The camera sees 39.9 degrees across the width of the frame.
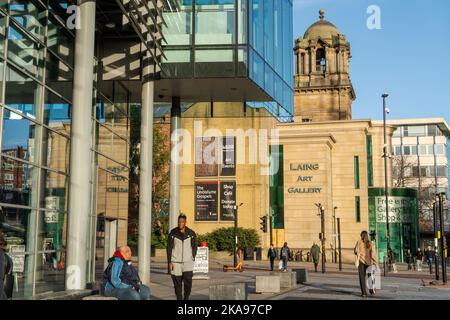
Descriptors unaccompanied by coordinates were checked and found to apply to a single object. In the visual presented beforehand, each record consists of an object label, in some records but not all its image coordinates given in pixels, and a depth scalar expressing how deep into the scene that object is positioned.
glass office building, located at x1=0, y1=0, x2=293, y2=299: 13.14
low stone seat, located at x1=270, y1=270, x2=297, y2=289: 18.64
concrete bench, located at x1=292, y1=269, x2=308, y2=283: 21.59
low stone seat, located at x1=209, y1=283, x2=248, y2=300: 11.90
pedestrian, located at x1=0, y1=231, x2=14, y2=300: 8.07
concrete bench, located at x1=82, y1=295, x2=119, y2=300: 8.45
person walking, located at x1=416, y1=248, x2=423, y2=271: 46.09
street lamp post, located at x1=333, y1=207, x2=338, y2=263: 58.42
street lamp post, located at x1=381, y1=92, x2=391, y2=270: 46.97
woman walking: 16.12
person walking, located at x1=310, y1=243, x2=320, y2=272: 36.75
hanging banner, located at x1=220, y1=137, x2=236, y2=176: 59.38
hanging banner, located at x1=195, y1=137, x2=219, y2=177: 60.09
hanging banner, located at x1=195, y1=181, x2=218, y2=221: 60.28
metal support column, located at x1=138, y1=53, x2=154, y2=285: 20.92
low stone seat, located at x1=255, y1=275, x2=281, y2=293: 16.86
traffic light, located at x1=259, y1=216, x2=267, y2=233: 40.62
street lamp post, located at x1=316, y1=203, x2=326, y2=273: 33.46
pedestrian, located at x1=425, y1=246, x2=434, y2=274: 52.11
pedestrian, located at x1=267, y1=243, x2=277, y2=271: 36.14
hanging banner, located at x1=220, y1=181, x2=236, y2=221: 59.17
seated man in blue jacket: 9.77
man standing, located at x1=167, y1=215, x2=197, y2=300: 12.48
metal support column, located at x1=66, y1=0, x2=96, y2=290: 14.02
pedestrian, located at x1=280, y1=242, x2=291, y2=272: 32.94
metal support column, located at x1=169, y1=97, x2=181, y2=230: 26.34
